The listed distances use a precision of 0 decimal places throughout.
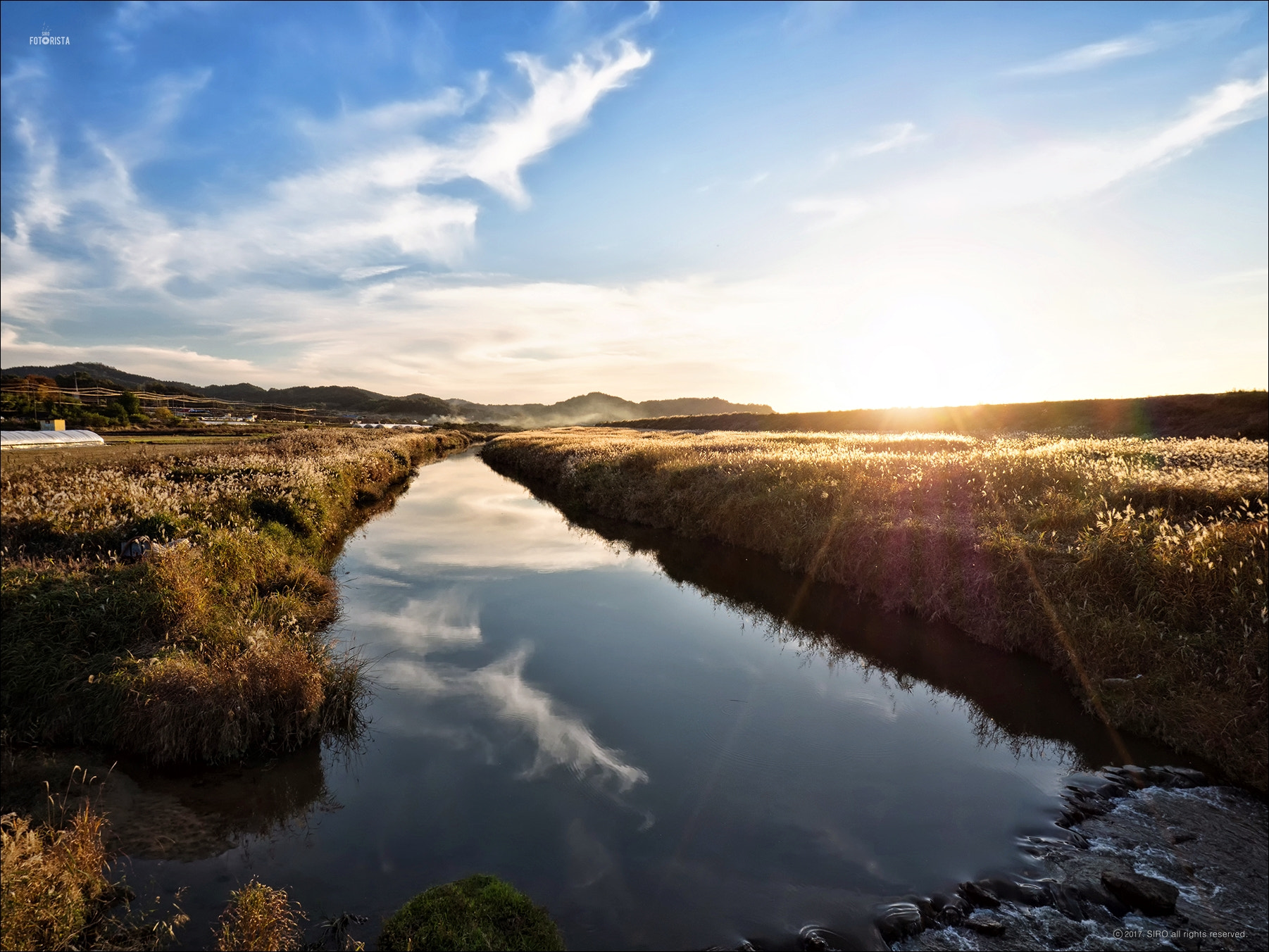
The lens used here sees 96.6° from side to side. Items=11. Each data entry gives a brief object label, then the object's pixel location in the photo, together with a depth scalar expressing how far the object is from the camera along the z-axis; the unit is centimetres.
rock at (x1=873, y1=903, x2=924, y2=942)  467
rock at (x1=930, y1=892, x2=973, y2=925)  479
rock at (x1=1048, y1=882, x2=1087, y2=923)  476
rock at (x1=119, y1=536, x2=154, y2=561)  966
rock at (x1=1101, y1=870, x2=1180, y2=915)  472
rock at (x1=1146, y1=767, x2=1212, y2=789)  645
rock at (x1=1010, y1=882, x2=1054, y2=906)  491
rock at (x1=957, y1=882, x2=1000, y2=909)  492
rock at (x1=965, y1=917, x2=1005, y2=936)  461
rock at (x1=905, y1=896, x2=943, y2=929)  475
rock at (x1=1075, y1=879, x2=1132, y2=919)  478
